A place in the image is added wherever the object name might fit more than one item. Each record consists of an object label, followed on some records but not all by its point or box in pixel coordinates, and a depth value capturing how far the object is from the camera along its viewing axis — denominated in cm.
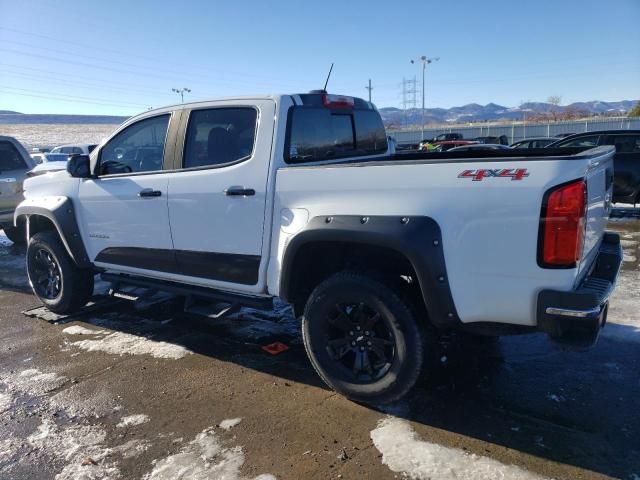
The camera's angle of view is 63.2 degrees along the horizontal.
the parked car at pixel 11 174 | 888
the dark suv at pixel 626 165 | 1041
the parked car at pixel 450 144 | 2392
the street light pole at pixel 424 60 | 7238
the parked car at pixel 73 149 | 2477
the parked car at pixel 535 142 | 1806
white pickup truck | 267
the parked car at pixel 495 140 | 2881
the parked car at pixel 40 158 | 2436
